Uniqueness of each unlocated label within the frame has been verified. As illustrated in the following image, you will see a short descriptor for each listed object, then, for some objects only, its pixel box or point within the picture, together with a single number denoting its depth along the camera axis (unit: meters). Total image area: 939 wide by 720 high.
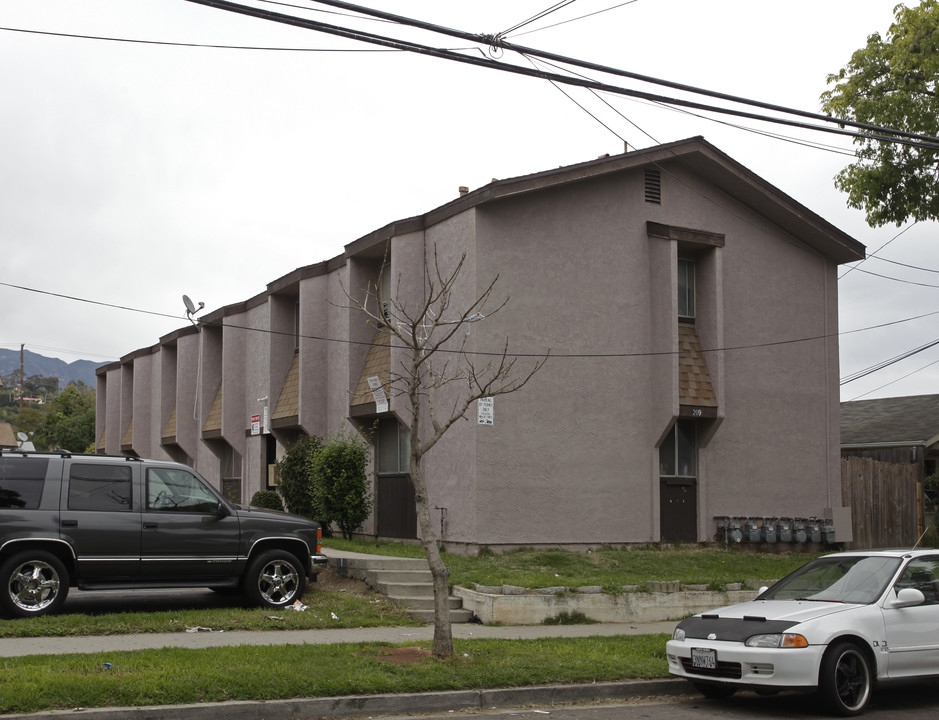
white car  8.69
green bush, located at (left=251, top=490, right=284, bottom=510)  23.44
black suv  11.63
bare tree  18.19
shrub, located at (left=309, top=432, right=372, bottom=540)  20.75
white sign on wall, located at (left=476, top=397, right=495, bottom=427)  17.98
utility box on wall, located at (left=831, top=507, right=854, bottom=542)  22.06
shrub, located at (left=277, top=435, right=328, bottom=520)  22.34
